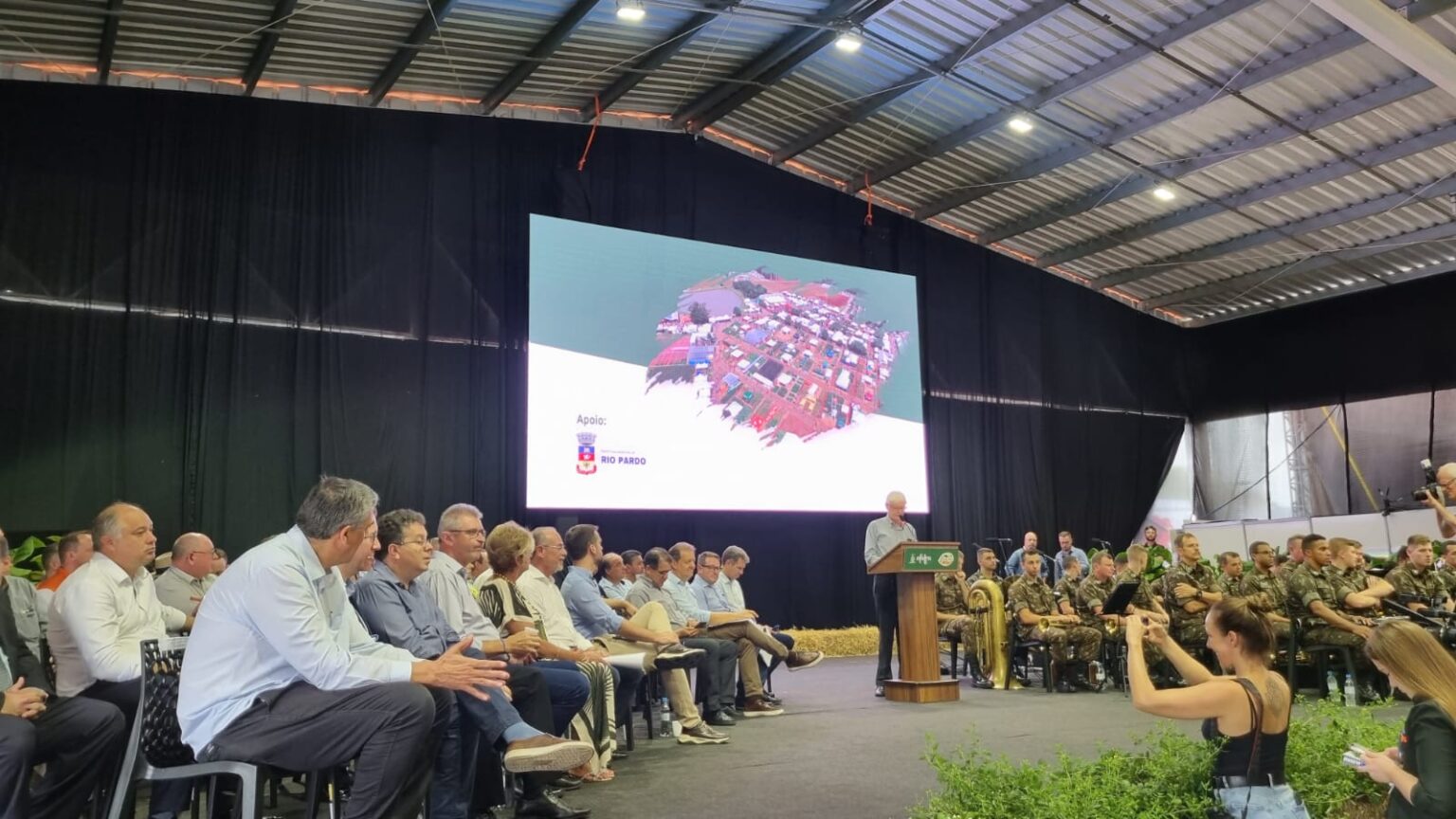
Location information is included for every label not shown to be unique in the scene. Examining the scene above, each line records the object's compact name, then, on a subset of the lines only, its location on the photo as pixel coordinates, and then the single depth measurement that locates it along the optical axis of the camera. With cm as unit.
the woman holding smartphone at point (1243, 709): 260
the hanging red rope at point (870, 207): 1226
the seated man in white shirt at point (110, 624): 318
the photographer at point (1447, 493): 540
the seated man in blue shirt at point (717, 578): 743
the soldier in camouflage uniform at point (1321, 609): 687
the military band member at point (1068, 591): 827
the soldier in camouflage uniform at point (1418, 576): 719
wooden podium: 713
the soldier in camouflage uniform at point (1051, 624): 791
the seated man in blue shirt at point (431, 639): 338
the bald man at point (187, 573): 462
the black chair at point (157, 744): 262
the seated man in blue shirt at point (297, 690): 253
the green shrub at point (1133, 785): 296
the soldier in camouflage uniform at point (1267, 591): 714
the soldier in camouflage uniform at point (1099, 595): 799
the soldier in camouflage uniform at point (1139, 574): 773
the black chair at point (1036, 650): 789
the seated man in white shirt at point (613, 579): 678
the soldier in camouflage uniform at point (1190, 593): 768
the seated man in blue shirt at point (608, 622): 528
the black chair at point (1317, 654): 683
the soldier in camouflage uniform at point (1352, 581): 704
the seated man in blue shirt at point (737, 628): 649
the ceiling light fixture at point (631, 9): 827
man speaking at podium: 777
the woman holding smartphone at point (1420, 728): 239
